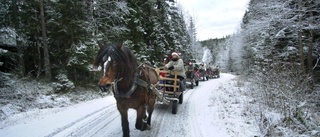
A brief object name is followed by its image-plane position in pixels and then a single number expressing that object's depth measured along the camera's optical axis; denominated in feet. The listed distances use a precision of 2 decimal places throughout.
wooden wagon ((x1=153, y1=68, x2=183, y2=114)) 23.84
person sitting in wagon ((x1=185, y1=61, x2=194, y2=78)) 50.46
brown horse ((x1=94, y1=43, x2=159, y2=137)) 11.43
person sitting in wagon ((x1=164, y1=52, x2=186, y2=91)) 26.01
